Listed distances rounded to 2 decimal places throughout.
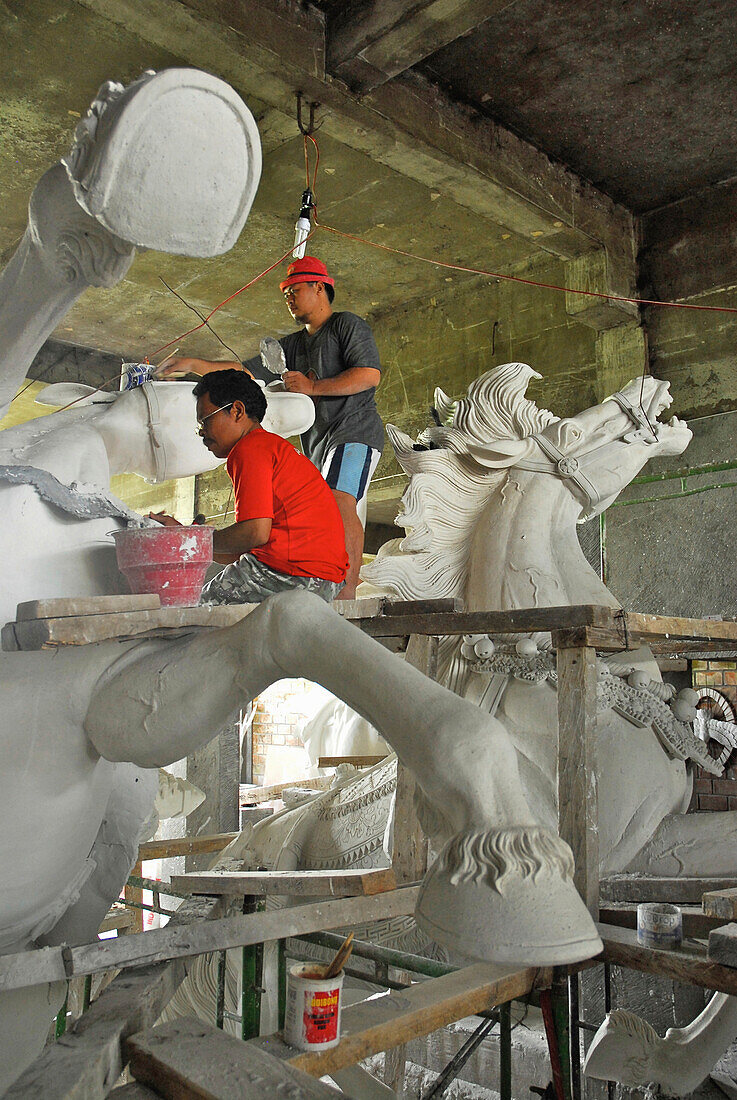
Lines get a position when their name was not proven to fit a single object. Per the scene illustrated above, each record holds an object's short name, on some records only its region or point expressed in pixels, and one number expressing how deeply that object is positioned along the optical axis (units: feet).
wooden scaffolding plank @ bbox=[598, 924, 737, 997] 6.25
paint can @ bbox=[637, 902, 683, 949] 6.73
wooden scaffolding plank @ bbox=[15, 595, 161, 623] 4.63
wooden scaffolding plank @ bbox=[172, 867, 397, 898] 7.65
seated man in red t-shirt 7.69
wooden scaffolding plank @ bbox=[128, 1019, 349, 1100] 4.25
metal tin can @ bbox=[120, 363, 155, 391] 6.82
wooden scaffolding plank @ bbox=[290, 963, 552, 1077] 5.32
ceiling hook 14.48
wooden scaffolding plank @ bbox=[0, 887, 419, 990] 5.34
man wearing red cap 12.89
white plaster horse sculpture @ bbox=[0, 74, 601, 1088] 3.88
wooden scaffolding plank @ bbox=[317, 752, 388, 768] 17.07
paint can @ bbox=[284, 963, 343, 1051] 5.20
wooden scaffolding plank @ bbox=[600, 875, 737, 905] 8.05
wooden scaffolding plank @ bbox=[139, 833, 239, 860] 12.89
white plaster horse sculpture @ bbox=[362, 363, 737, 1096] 9.39
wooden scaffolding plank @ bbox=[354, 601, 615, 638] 7.38
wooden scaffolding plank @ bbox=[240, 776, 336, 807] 21.23
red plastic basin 5.31
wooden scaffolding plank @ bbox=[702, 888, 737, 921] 6.63
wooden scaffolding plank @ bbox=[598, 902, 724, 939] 7.31
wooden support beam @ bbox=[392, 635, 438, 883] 8.79
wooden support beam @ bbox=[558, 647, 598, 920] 7.33
